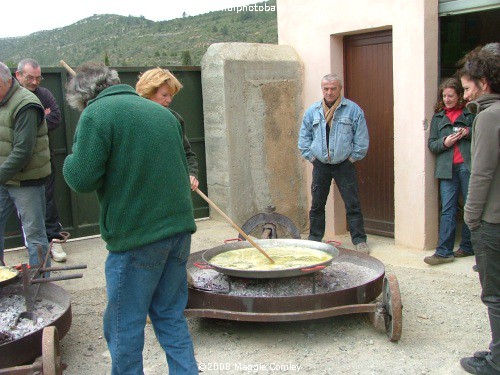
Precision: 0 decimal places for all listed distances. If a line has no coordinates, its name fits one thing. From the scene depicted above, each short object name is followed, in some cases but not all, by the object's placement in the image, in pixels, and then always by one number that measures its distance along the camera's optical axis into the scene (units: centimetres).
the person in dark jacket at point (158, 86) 433
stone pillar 721
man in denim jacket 634
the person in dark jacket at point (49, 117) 608
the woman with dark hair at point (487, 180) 340
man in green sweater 296
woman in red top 596
